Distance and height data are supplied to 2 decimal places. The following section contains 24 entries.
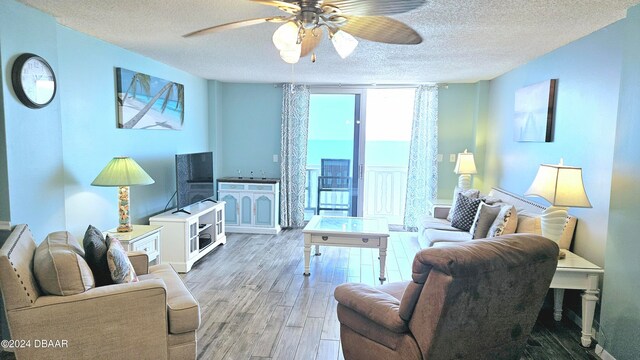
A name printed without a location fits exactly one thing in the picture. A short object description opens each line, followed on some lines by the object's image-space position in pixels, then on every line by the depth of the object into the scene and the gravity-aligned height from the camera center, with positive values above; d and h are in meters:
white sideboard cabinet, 5.93 -0.87
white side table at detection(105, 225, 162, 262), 3.32 -0.83
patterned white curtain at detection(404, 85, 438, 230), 5.94 -0.13
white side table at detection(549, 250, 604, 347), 2.74 -0.90
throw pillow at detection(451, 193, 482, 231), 4.32 -0.69
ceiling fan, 1.75 +0.60
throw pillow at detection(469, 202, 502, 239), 3.72 -0.65
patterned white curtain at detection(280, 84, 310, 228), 6.17 -0.13
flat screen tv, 4.53 -0.43
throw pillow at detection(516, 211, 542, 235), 3.28 -0.61
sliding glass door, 6.19 +0.01
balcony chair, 6.30 -0.62
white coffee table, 4.00 -0.90
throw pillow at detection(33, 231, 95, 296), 2.04 -0.68
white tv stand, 4.21 -1.01
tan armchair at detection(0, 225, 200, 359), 1.96 -0.93
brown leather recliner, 1.79 -0.73
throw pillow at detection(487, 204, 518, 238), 3.42 -0.62
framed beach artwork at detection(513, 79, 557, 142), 3.64 +0.37
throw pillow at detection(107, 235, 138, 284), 2.28 -0.71
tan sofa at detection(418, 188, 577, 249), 3.23 -0.76
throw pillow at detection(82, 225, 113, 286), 2.32 -0.70
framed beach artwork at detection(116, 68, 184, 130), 3.90 +0.43
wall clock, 2.63 +0.40
